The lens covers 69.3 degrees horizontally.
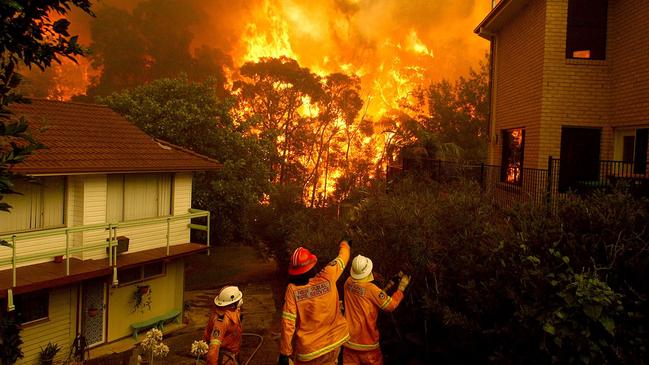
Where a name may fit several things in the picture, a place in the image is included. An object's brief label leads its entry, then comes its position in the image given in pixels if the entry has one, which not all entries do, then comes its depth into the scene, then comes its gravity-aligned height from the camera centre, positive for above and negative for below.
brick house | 11.25 +2.41
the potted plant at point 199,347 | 5.37 -2.13
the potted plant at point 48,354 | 12.33 -5.22
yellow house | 11.98 -2.01
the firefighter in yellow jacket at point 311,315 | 5.75 -1.85
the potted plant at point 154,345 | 5.42 -2.14
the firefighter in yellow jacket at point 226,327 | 6.67 -2.39
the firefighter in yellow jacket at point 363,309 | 6.30 -1.91
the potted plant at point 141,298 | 14.89 -4.42
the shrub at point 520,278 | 4.46 -1.19
